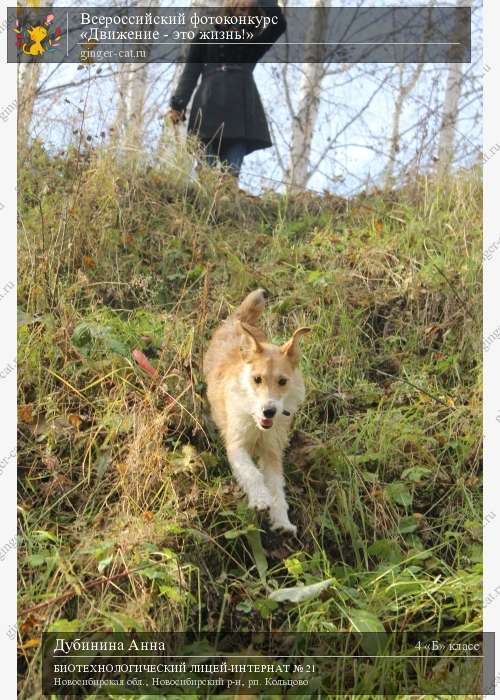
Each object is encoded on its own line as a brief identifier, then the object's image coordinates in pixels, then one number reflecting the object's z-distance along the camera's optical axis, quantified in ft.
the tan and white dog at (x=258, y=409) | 14.55
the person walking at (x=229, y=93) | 17.63
